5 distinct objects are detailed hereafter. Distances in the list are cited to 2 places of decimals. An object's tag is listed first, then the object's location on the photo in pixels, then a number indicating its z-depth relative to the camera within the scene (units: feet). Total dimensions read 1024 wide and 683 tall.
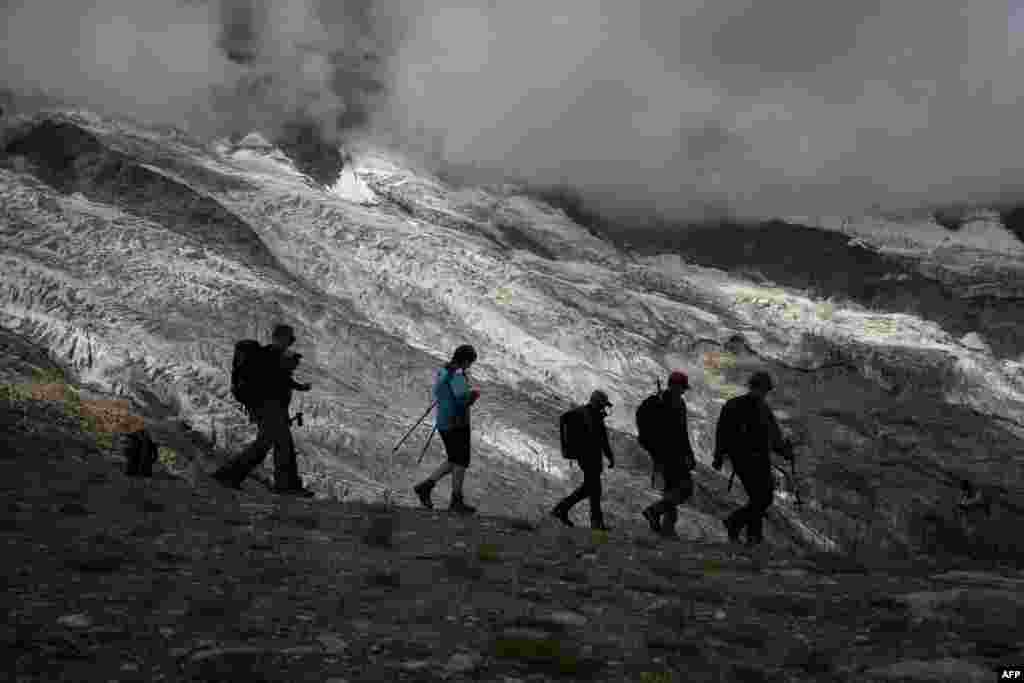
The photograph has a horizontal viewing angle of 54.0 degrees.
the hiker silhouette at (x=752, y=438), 43.04
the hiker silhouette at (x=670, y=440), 46.57
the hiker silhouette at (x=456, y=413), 47.93
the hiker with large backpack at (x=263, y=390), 46.96
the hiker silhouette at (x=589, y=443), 49.70
